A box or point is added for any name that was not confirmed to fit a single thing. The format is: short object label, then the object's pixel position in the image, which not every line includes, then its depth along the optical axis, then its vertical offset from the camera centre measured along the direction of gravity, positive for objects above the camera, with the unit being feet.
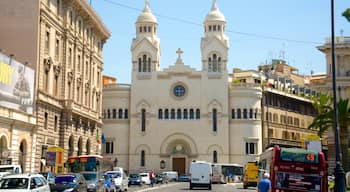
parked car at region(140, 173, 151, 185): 205.46 -8.28
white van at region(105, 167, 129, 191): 135.64 -5.71
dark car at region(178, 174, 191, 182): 265.54 -10.13
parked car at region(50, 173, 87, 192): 90.89 -4.58
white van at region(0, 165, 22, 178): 100.58 -2.51
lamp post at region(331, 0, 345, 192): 76.59 -0.65
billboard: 130.62 +16.49
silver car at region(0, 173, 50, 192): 72.43 -3.53
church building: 284.20 +20.56
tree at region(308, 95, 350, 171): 149.07 +9.23
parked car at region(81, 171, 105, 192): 111.86 -5.08
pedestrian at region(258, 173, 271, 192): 71.67 -3.50
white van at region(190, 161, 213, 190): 162.30 -5.27
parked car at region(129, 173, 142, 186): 196.73 -8.31
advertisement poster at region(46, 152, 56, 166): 133.69 -0.84
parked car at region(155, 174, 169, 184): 235.85 -9.43
